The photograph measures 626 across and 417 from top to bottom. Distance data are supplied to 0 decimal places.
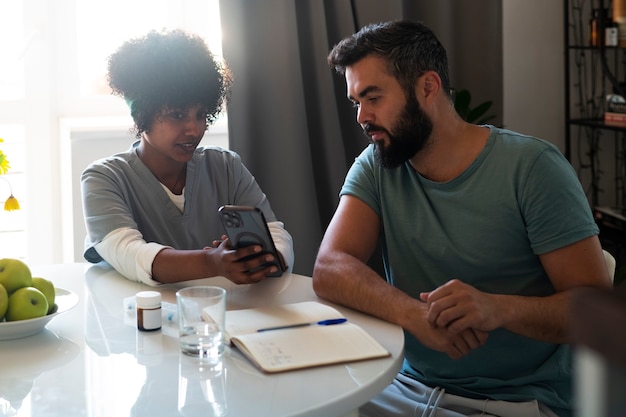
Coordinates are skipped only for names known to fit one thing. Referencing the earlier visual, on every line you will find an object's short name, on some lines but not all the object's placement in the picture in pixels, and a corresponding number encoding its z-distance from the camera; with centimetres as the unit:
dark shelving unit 306
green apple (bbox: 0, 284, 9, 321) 126
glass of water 122
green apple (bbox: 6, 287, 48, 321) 128
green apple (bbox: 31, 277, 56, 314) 133
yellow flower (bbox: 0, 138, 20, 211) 217
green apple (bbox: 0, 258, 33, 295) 128
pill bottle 133
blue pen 132
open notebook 118
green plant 272
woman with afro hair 172
